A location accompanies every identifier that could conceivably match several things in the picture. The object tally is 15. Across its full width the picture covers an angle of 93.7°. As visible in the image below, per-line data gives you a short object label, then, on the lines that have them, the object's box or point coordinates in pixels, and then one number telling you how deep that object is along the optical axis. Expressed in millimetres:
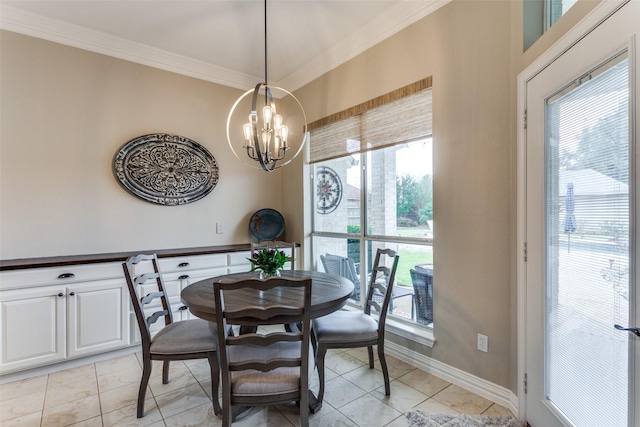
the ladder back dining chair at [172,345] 1823
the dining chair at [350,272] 2715
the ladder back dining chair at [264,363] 1415
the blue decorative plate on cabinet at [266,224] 3797
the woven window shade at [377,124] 2424
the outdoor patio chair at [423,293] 2506
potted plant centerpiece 2066
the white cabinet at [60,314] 2279
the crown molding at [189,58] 2506
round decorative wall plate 3417
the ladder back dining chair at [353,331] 1943
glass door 1096
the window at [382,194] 2506
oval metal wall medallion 3047
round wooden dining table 1685
